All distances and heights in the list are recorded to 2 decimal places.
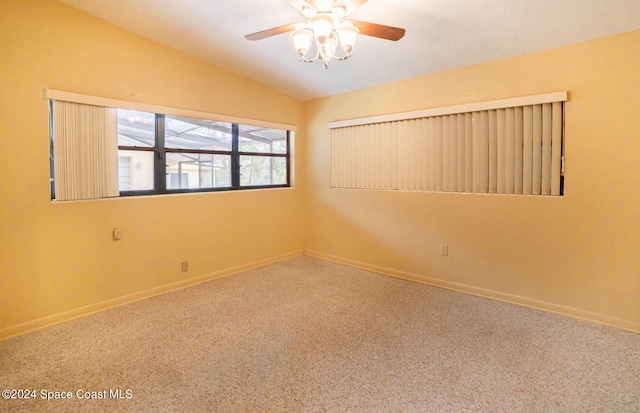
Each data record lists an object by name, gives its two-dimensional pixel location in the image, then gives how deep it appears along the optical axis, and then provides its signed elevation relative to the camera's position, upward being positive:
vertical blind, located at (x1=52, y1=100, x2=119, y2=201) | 2.96 +0.42
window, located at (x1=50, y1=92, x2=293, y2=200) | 3.01 +0.50
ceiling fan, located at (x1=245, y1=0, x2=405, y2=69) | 2.10 +1.12
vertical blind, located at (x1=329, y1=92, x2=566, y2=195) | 3.19 +0.54
